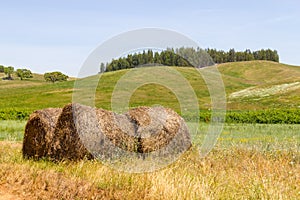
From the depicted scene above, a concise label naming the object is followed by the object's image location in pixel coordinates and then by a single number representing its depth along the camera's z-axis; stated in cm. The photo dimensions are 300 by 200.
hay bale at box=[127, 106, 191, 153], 1048
